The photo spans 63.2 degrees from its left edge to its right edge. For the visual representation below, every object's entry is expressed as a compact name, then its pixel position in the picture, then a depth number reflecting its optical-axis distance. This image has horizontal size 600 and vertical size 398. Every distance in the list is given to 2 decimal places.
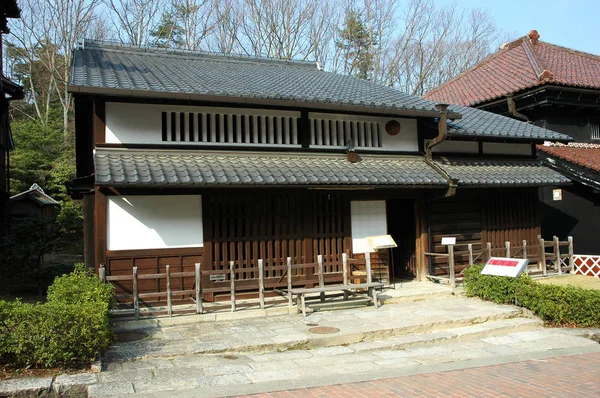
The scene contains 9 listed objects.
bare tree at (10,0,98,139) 31.50
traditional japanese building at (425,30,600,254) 16.86
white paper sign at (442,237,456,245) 13.00
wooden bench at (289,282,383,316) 10.40
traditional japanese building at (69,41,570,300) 10.70
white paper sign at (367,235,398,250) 12.59
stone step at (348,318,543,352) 8.47
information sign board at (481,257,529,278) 10.58
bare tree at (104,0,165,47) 31.94
